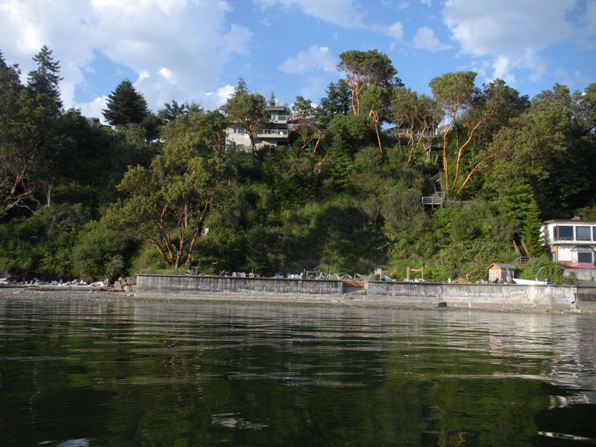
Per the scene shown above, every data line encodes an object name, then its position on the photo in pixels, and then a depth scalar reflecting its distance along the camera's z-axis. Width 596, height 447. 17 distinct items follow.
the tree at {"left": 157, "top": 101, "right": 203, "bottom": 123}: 77.56
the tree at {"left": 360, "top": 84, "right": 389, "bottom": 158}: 57.59
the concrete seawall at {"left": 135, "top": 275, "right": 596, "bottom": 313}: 34.06
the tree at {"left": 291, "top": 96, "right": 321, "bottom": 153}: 60.76
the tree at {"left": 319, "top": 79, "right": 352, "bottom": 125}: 73.50
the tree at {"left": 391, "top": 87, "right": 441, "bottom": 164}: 52.66
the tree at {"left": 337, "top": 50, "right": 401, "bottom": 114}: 63.75
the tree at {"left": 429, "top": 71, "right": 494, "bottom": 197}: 48.12
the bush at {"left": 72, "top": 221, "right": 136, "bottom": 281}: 42.34
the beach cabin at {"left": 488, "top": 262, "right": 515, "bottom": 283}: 39.16
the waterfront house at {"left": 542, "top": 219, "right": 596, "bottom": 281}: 43.47
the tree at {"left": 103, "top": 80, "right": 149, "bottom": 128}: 73.94
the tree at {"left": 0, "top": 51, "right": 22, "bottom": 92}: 51.36
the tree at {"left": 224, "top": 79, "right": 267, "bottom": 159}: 54.84
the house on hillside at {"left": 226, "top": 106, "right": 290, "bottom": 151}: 70.56
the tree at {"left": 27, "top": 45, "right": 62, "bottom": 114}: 70.12
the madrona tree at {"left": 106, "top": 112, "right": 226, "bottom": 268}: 37.12
